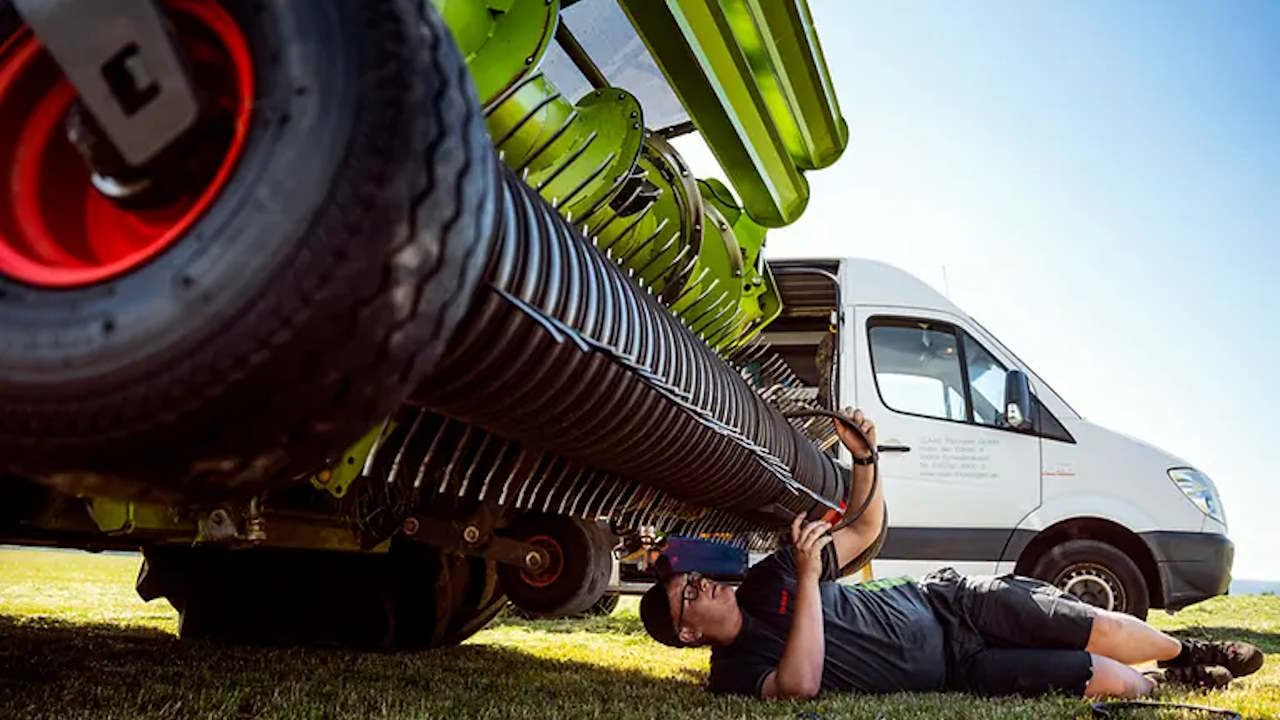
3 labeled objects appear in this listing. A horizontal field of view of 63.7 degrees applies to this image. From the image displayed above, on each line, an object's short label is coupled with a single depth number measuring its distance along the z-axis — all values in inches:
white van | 228.8
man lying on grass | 120.0
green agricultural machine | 34.1
